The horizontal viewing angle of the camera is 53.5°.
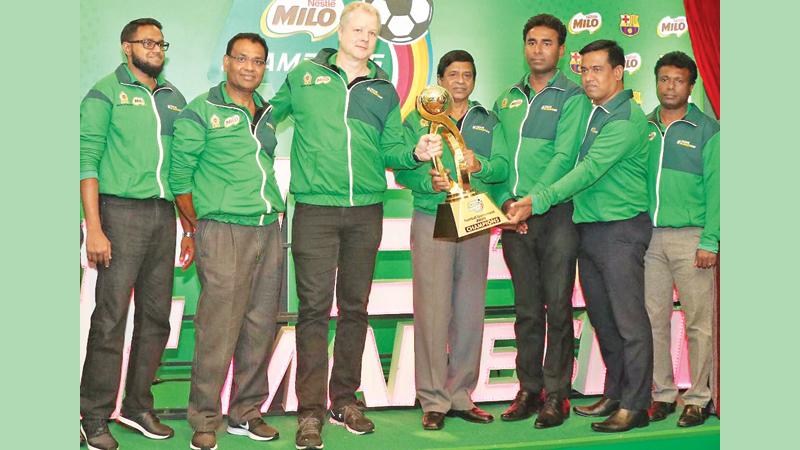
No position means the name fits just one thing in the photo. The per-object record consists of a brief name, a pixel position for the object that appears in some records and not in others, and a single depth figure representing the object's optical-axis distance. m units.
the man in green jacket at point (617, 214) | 3.78
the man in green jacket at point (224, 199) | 3.48
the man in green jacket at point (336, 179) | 3.60
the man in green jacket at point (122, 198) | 3.42
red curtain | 4.73
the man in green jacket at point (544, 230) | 3.84
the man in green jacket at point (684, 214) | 3.97
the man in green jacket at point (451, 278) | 3.84
